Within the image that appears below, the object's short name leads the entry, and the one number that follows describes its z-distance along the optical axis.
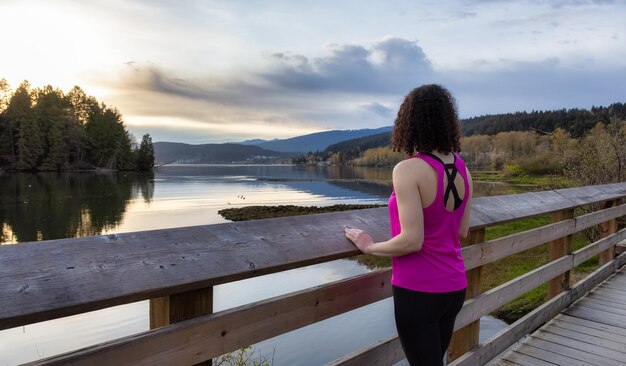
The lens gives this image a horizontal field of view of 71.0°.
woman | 1.85
